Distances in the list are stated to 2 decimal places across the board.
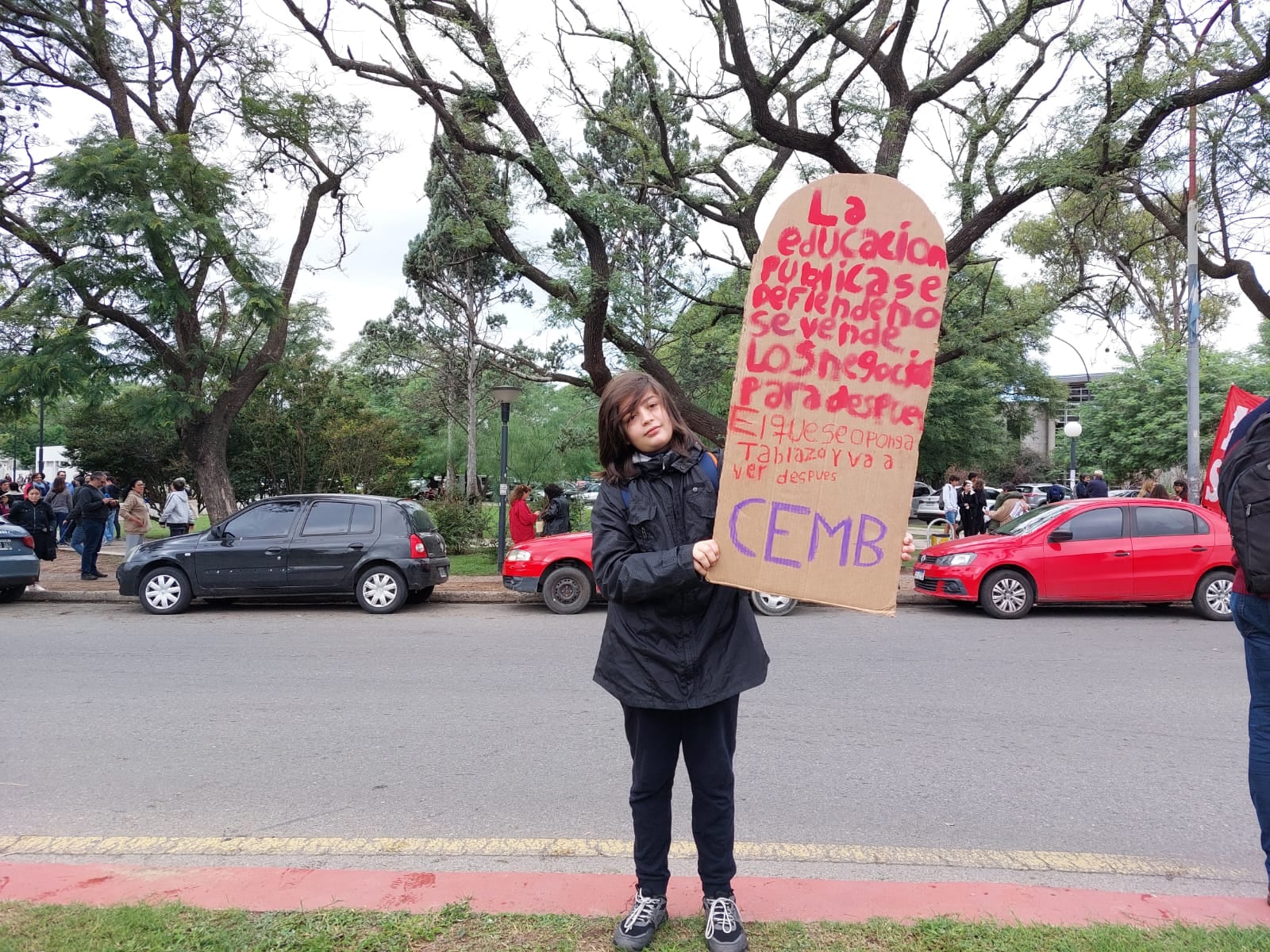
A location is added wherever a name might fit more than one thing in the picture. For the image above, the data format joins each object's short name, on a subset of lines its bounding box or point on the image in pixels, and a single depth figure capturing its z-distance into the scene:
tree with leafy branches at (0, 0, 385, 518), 12.77
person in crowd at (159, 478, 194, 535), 14.87
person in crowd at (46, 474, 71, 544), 17.94
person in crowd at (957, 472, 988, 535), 17.61
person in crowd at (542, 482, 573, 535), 13.98
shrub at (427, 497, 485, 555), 16.94
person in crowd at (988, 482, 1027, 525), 15.56
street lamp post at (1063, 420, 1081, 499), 22.34
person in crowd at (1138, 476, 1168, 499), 13.88
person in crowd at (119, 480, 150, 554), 14.32
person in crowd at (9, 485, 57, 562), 14.16
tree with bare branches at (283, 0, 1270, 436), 11.82
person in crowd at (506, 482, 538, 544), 13.77
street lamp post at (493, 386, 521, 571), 14.52
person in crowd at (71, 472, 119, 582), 13.43
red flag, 8.52
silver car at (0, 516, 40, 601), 11.45
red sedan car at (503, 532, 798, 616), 10.79
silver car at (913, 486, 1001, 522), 33.69
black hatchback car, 10.78
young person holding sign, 2.55
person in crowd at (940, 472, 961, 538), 18.25
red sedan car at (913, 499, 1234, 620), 10.30
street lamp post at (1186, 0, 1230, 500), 13.73
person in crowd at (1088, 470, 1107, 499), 16.08
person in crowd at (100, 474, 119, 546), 15.70
